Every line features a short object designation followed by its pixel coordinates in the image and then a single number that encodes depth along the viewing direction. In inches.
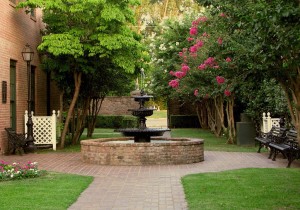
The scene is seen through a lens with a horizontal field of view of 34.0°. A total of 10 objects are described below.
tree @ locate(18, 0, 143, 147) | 674.2
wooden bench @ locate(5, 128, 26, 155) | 643.5
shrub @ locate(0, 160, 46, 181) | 408.2
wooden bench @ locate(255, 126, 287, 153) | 577.0
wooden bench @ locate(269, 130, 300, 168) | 499.8
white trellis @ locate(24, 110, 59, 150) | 729.6
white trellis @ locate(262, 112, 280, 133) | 714.5
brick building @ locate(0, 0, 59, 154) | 641.0
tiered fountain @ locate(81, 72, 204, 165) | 521.7
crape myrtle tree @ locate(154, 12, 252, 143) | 464.0
